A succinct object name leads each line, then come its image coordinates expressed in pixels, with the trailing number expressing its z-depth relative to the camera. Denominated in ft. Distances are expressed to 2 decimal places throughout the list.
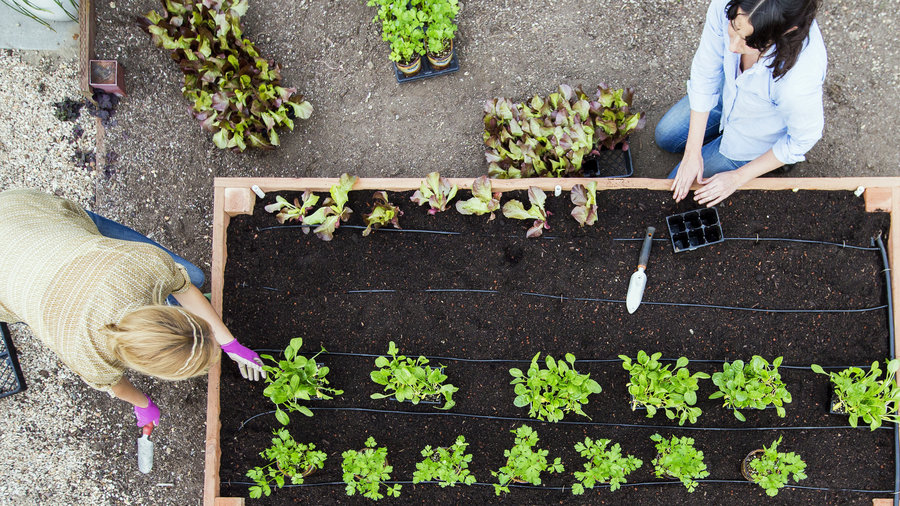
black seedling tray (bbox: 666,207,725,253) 6.98
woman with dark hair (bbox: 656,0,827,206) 5.01
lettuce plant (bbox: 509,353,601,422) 6.53
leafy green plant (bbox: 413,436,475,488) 6.66
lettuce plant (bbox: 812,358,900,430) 6.42
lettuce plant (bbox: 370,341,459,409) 6.54
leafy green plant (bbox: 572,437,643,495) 6.59
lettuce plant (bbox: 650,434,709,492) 6.48
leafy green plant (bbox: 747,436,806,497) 6.43
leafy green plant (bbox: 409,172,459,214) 7.06
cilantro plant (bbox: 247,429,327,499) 6.77
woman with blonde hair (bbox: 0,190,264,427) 5.05
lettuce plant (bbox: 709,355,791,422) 6.38
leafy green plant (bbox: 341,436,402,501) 6.69
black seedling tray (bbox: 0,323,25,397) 7.97
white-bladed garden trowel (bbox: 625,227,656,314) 6.97
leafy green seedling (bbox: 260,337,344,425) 6.59
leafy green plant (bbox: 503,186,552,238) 6.99
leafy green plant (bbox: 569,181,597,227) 6.95
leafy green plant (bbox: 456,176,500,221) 7.02
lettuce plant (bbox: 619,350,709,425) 6.43
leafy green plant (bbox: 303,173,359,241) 7.12
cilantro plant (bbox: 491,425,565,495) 6.48
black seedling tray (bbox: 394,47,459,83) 8.89
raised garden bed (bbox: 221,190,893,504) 7.04
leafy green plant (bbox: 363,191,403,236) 7.04
